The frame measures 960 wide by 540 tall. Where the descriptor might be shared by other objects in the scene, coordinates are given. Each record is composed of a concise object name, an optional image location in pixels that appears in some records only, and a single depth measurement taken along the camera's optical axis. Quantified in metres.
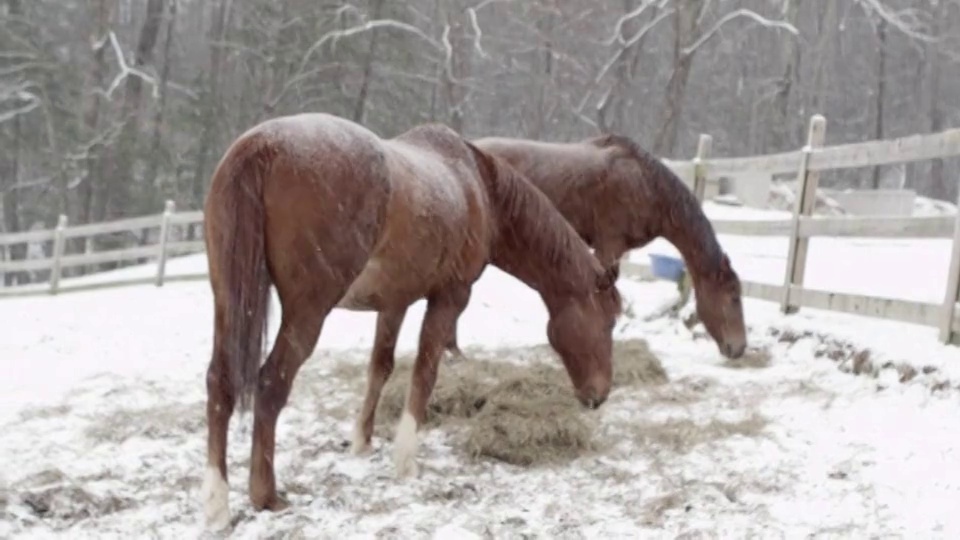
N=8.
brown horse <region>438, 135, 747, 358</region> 5.78
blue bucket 7.31
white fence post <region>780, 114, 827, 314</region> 6.47
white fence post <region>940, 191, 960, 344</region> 4.77
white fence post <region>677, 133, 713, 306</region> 7.28
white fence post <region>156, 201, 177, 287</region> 12.20
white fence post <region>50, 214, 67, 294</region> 12.78
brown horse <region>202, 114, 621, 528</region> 3.02
